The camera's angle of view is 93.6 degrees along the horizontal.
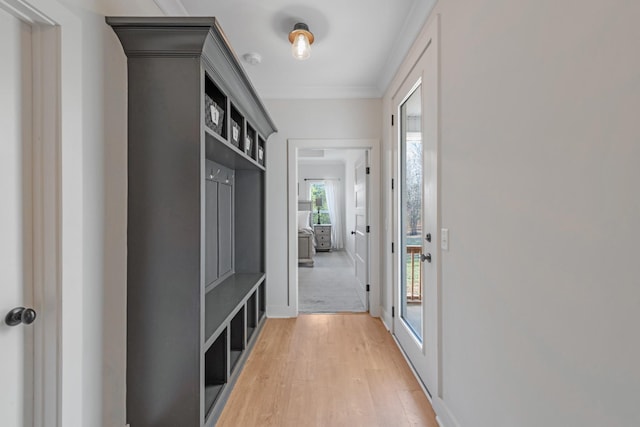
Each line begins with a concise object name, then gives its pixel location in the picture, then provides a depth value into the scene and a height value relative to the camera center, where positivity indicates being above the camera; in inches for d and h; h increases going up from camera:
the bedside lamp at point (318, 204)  345.1 +9.2
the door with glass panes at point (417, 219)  72.8 -2.2
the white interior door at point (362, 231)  141.0 -9.8
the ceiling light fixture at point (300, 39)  86.4 +50.0
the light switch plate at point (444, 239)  64.6 -6.0
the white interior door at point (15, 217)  41.3 -0.5
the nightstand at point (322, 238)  329.1 -28.6
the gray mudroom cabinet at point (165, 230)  57.2 -3.4
